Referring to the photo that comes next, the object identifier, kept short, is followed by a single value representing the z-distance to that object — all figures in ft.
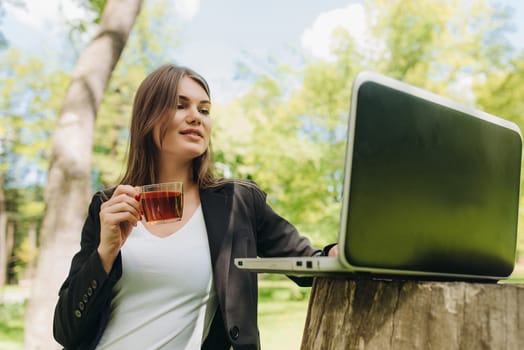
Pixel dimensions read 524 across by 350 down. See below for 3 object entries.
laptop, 3.15
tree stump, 3.41
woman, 5.06
